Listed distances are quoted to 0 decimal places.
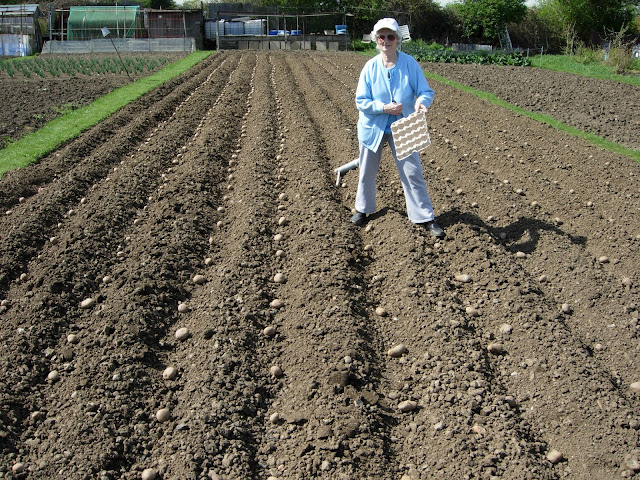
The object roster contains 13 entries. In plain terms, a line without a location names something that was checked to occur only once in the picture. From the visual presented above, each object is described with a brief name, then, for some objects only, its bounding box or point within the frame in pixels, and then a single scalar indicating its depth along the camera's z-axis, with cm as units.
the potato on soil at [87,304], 460
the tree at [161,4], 5609
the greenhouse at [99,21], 3338
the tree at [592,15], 4319
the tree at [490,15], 4169
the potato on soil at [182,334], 419
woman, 514
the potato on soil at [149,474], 300
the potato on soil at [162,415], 342
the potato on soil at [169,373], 378
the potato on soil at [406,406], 349
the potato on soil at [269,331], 420
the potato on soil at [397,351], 399
